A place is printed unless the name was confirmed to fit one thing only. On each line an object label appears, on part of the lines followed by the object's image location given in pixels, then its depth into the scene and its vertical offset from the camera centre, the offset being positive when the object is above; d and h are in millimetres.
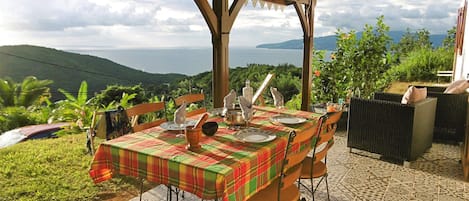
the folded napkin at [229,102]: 2975 -388
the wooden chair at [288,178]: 1975 -703
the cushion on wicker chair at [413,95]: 3920 -428
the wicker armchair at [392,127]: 3836 -800
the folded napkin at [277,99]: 3278 -396
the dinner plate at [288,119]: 2698 -497
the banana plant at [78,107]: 4184 -642
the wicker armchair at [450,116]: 4664 -786
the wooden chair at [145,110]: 2605 -423
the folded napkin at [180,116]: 2434 -417
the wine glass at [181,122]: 2424 -460
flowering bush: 5871 -113
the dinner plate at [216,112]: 3010 -485
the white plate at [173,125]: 2425 -495
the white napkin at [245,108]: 2646 -391
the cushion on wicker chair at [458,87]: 4771 -399
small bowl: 2320 -479
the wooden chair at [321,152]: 2411 -671
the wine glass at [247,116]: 2639 -448
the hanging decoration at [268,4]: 4477 +735
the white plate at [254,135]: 2210 -520
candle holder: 2002 -466
